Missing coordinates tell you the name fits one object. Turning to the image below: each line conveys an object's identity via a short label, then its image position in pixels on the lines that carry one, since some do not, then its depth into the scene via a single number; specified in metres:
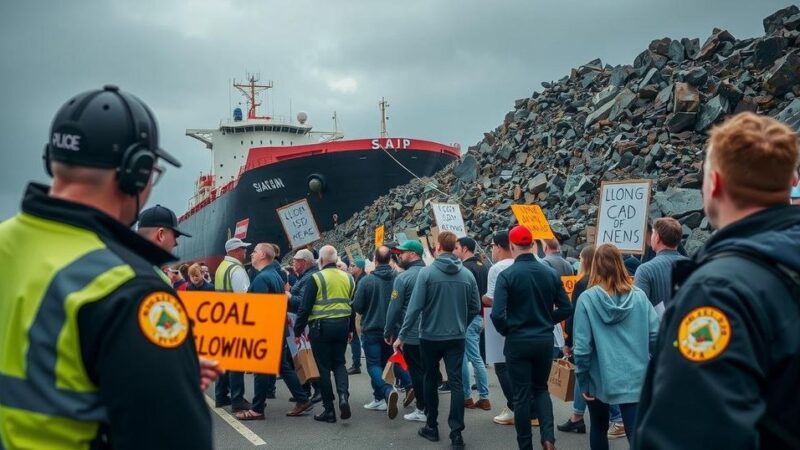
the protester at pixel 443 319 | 6.12
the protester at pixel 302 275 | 8.18
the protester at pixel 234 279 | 7.35
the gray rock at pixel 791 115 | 12.00
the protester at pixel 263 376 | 7.25
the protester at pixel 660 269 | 5.31
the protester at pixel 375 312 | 7.88
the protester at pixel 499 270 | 6.86
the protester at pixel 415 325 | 6.96
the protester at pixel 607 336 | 4.70
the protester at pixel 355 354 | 10.49
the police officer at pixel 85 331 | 1.46
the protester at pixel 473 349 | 7.57
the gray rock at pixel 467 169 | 23.49
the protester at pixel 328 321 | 7.22
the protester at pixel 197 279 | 8.52
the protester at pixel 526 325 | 5.36
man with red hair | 1.51
